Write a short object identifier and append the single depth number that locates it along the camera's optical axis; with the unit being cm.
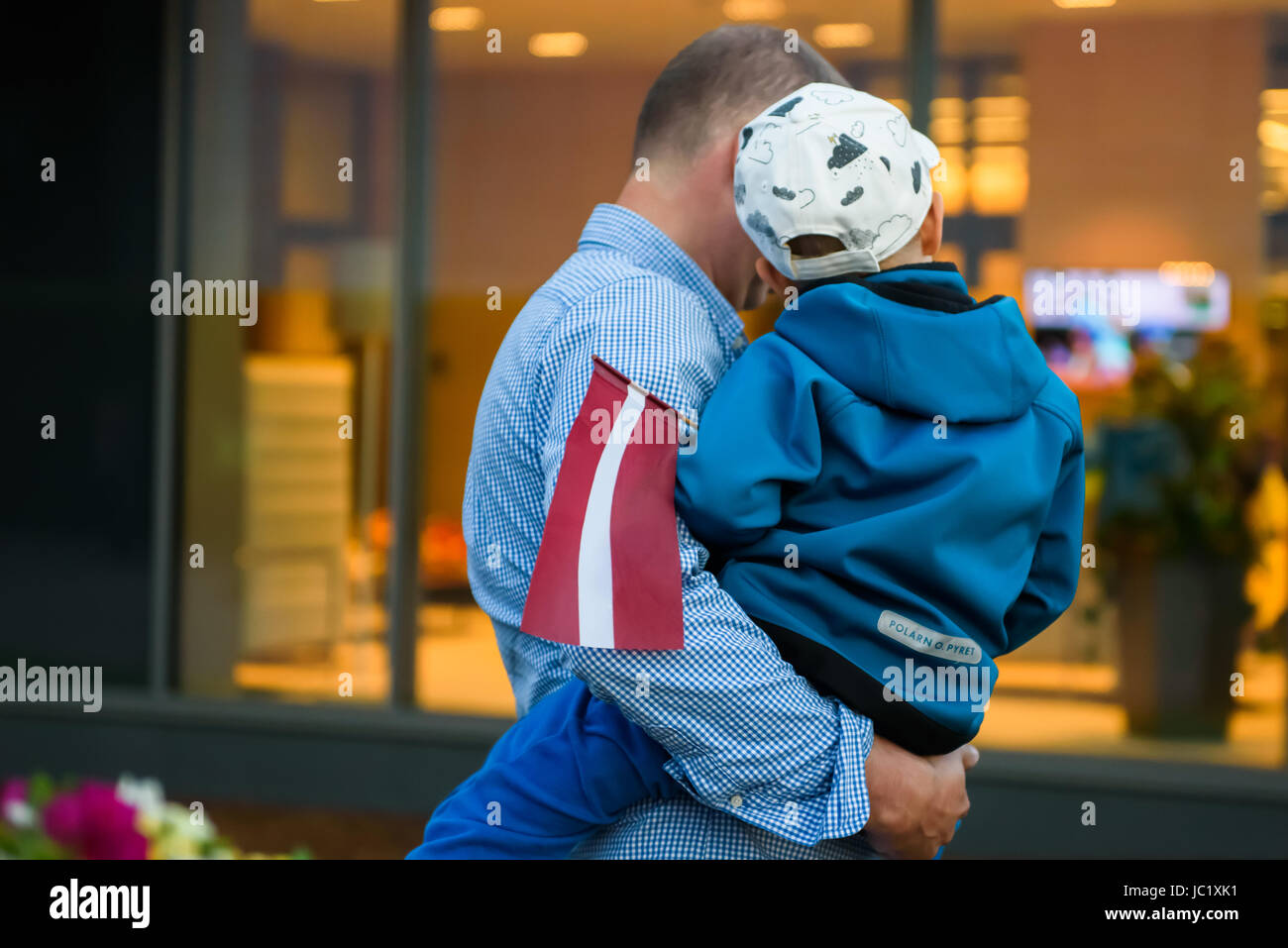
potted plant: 1137
